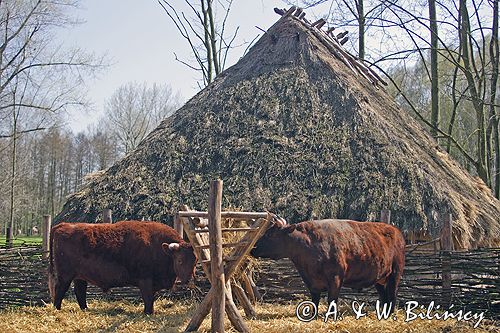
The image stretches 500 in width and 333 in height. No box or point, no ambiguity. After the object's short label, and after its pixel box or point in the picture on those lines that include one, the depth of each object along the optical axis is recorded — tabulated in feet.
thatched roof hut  38.75
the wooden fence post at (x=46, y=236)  37.27
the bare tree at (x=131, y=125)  131.75
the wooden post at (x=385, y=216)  35.88
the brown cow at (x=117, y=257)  32.58
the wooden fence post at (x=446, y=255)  32.78
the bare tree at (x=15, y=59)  85.51
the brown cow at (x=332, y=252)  28.91
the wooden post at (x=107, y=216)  38.88
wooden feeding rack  25.62
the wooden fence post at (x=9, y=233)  54.65
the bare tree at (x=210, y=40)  89.04
